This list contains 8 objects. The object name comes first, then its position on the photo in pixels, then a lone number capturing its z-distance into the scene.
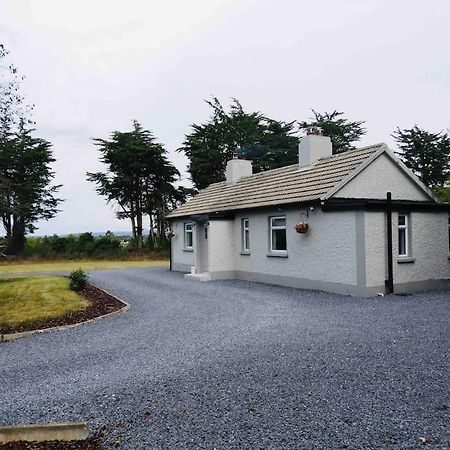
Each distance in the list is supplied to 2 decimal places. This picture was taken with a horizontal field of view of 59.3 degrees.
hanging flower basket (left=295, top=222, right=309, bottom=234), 14.66
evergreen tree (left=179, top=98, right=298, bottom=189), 40.59
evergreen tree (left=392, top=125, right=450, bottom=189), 40.25
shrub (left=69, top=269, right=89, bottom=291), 15.12
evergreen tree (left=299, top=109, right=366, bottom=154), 42.38
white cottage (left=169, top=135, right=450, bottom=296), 13.34
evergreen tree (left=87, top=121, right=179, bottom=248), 39.66
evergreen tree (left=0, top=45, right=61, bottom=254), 37.34
